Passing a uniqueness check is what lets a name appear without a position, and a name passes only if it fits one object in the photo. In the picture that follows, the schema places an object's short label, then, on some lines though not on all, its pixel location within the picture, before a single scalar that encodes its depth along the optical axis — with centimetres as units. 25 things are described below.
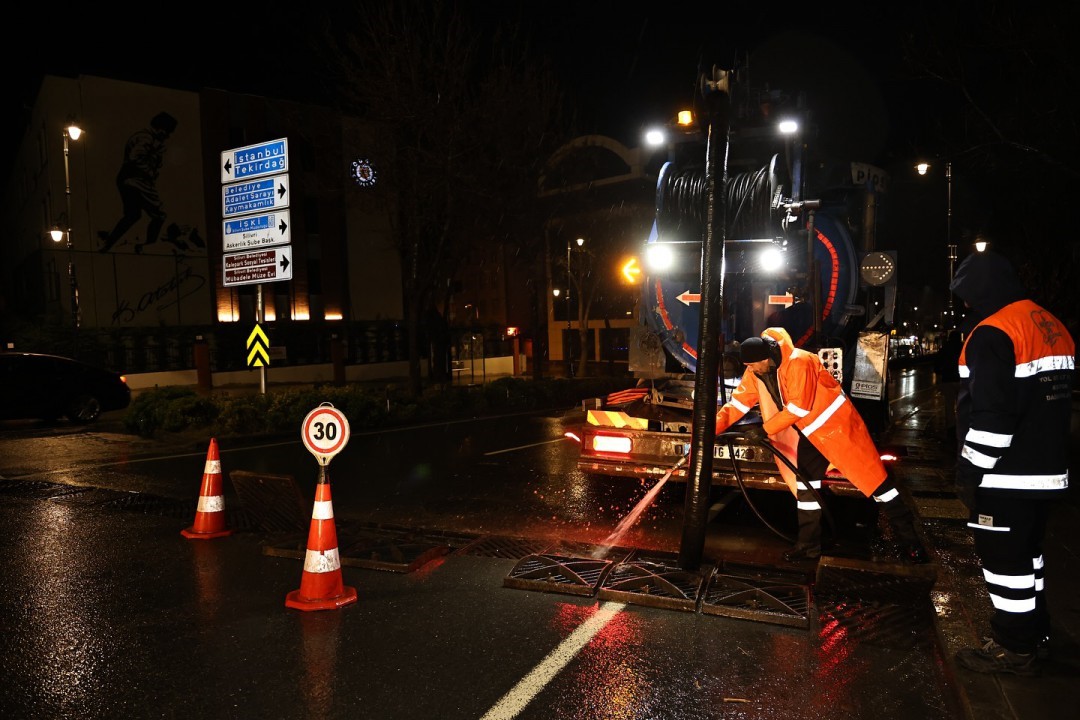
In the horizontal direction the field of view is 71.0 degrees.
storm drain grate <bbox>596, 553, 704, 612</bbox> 488
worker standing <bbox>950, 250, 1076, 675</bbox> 363
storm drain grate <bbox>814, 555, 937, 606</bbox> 482
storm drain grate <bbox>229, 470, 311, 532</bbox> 647
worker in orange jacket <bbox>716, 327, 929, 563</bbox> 520
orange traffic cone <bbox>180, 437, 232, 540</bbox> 664
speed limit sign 521
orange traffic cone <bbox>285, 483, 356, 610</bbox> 497
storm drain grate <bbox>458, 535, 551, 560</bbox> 608
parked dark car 1384
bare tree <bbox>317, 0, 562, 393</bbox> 1581
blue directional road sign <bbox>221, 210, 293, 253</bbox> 1270
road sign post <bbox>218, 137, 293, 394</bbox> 1257
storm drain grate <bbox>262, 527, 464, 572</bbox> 576
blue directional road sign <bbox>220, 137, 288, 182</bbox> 1248
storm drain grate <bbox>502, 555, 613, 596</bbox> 516
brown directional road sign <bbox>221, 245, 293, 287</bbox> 1279
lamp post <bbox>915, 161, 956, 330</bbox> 1985
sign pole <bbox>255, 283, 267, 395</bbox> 1294
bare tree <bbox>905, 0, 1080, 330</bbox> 1265
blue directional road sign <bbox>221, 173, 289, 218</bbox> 1255
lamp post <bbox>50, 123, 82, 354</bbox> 2217
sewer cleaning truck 656
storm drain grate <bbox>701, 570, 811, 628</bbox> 460
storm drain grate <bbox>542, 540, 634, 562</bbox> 583
